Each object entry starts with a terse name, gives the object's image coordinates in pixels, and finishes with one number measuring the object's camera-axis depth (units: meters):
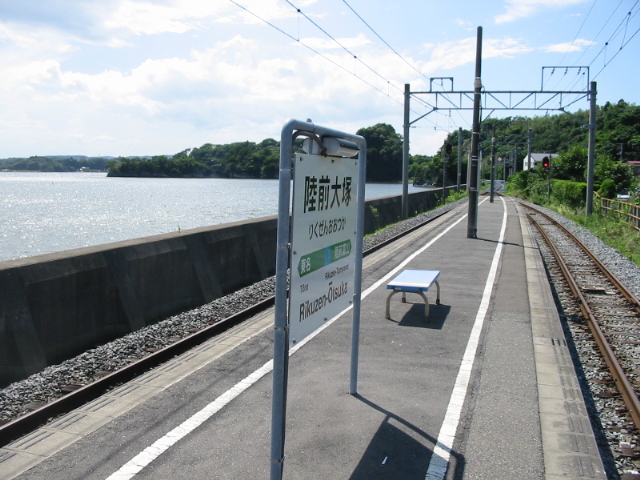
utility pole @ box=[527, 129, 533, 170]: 62.77
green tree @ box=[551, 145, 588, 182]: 53.75
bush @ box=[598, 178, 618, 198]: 38.31
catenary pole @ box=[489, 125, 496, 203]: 49.16
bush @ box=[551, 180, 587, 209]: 39.56
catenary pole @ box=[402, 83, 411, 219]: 29.10
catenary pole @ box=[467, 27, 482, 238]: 21.01
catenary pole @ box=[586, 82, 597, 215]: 29.95
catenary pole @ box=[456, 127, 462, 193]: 59.22
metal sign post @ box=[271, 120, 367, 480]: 3.92
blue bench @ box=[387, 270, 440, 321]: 8.94
